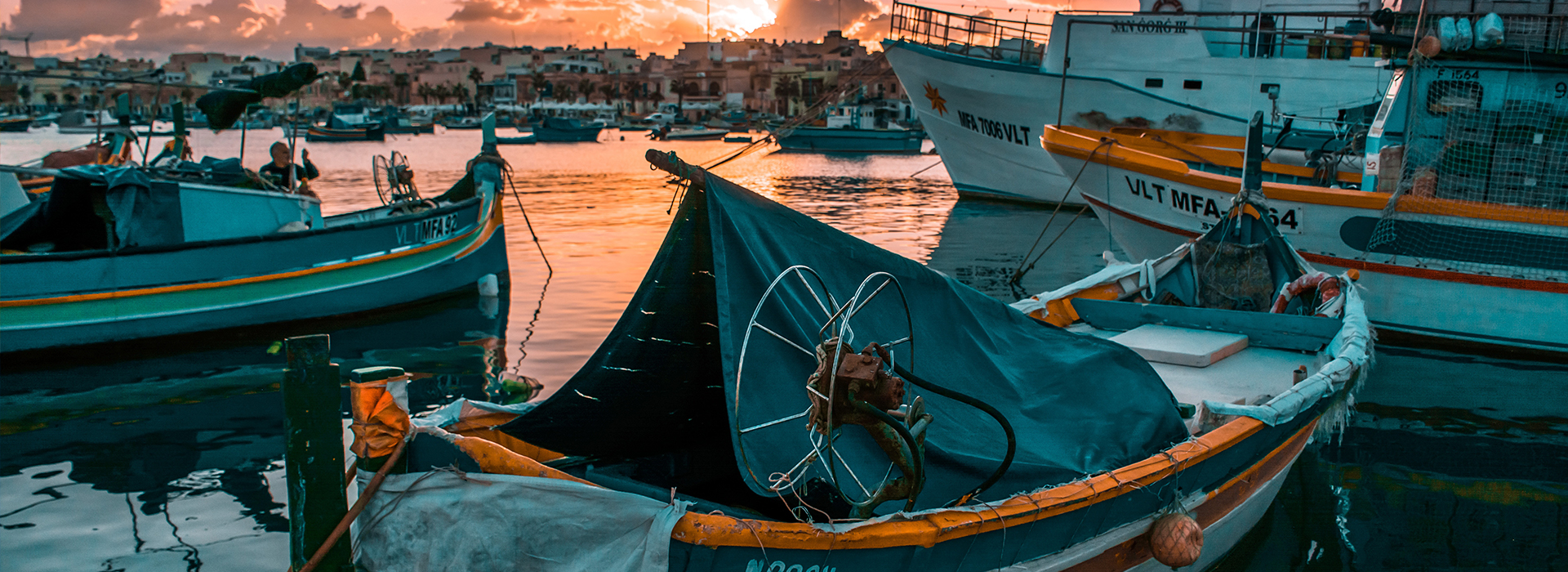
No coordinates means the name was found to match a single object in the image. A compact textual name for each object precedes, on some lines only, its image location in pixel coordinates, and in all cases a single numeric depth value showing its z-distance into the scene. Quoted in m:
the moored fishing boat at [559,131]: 75.06
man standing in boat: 14.70
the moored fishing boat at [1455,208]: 11.62
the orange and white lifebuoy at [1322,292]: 9.25
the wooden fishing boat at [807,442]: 4.11
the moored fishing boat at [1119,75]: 23.47
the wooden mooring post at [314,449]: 4.00
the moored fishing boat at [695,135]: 79.88
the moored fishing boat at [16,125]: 84.06
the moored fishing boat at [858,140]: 56.69
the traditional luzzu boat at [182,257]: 11.44
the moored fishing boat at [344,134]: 77.56
